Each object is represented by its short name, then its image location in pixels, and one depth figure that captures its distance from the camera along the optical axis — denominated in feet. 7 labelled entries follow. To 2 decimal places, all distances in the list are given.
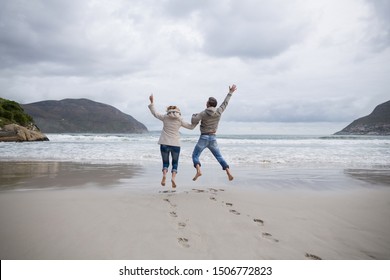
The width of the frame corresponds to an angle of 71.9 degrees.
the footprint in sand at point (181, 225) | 12.51
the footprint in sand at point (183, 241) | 10.42
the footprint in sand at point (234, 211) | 14.70
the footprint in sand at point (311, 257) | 9.69
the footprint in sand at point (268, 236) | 11.11
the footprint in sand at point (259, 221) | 13.11
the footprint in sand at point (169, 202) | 16.26
